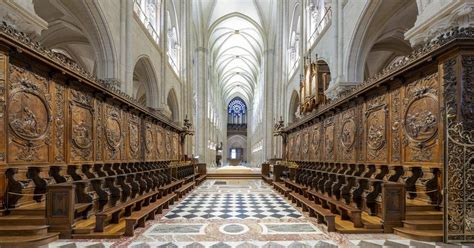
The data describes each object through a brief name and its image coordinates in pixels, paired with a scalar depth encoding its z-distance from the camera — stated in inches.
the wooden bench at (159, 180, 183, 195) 332.2
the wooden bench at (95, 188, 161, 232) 180.4
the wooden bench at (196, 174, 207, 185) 545.0
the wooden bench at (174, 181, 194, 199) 353.2
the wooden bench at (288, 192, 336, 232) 190.7
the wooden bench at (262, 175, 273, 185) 552.4
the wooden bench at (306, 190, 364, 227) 192.2
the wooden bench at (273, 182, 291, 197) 369.3
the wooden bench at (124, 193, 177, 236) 181.8
